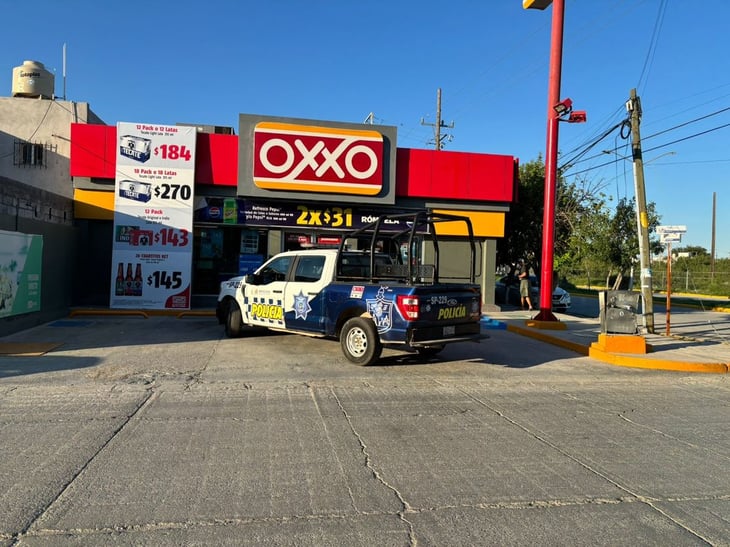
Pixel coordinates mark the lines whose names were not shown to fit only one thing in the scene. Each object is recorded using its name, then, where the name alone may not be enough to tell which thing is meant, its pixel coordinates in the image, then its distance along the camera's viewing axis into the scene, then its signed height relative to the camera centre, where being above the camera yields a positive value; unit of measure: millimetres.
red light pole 14125 +3080
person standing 20047 -249
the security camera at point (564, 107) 13906 +4575
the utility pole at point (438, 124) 38250 +11046
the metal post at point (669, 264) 13109 +614
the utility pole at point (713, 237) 43962 +5057
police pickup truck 8531 -390
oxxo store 16328 +2839
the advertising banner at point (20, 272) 10727 -116
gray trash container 10906 -485
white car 21297 -387
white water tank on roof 19406 +6694
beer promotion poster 15969 +1632
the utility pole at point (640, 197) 13477 +2267
